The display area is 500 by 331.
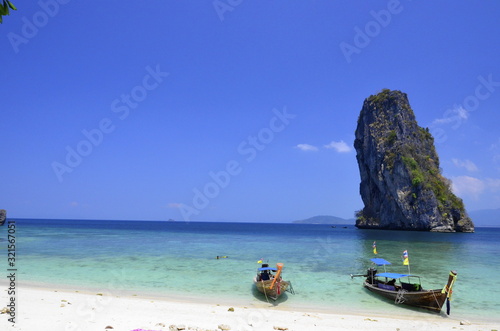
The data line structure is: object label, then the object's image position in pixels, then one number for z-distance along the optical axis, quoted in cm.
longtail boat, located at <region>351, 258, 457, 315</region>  1367
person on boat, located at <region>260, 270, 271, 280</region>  1731
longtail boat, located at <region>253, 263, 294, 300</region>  1534
